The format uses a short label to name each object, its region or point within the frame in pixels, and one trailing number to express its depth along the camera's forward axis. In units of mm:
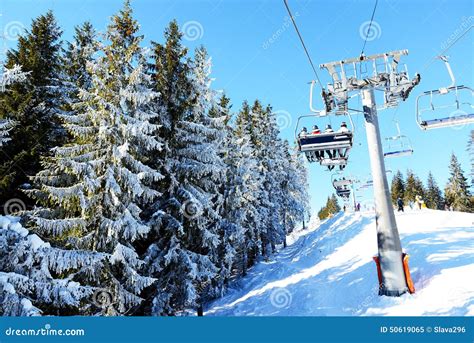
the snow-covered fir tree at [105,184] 10484
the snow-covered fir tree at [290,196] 34938
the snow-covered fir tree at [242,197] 20859
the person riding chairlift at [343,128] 10853
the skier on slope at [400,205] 29078
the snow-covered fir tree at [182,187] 12602
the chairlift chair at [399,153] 16106
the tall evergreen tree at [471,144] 40366
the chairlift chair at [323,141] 10750
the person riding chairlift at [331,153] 12694
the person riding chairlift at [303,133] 10920
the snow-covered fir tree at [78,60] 15005
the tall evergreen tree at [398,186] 66500
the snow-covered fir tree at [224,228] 18333
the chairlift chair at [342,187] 26239
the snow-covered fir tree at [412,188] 62906
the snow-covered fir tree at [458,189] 46734
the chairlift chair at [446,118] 8742
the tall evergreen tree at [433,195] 63219
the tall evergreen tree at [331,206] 93531
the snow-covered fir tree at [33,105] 11828
